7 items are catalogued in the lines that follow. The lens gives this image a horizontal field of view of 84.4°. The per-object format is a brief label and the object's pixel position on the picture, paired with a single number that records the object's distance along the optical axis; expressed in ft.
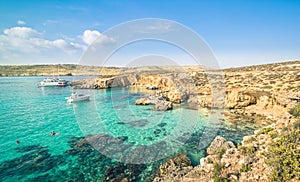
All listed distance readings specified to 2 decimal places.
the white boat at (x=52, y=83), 191.77
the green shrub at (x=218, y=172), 21.15
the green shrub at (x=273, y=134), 26.62
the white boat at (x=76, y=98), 103.76
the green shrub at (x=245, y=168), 21.84
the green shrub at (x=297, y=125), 24.82
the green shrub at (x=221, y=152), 27.81
